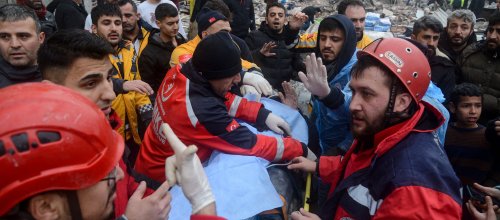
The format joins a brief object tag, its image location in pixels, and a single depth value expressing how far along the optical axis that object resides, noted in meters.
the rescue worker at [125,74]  4.04
